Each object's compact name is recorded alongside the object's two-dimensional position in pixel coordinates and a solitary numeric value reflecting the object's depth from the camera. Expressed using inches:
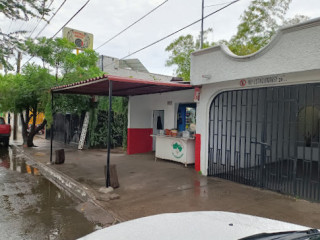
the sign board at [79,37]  829.2
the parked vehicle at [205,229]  76.5
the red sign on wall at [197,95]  309.1
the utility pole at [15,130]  733.5
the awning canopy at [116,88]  250.4
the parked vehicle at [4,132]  584.4
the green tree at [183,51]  959.6
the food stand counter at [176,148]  346.3
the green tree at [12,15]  233.8
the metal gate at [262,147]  231.6
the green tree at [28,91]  497.7
